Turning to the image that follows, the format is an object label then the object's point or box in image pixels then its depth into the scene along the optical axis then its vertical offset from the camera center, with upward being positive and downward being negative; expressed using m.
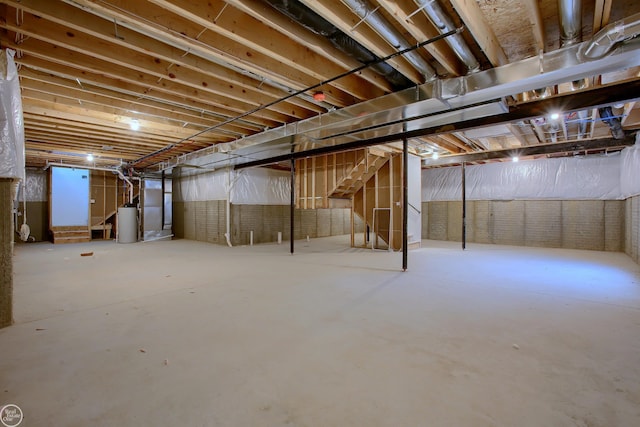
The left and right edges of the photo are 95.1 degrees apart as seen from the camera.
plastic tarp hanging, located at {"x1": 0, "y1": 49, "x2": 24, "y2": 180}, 2.43 +0.78
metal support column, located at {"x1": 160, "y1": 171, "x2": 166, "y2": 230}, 9.61 +0.31
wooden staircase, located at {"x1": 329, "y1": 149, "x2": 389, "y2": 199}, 6.56 +0.87
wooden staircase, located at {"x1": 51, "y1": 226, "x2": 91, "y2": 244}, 8.55 -0.69
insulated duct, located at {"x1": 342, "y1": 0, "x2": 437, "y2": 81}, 2.05 +1.44
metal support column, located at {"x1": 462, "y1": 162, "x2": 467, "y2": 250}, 7.12 -0.36
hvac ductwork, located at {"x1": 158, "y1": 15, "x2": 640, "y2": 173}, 2.33 +1.23
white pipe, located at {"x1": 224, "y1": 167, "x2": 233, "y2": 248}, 7.86 +0.06
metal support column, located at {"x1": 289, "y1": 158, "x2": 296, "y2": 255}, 6.20 +0.59
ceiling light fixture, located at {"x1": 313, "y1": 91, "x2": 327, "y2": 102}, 3.48 +1.38
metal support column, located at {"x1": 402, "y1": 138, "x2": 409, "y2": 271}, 4.64 +0.27
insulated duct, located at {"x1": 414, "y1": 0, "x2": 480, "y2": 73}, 2.07 +1.43
